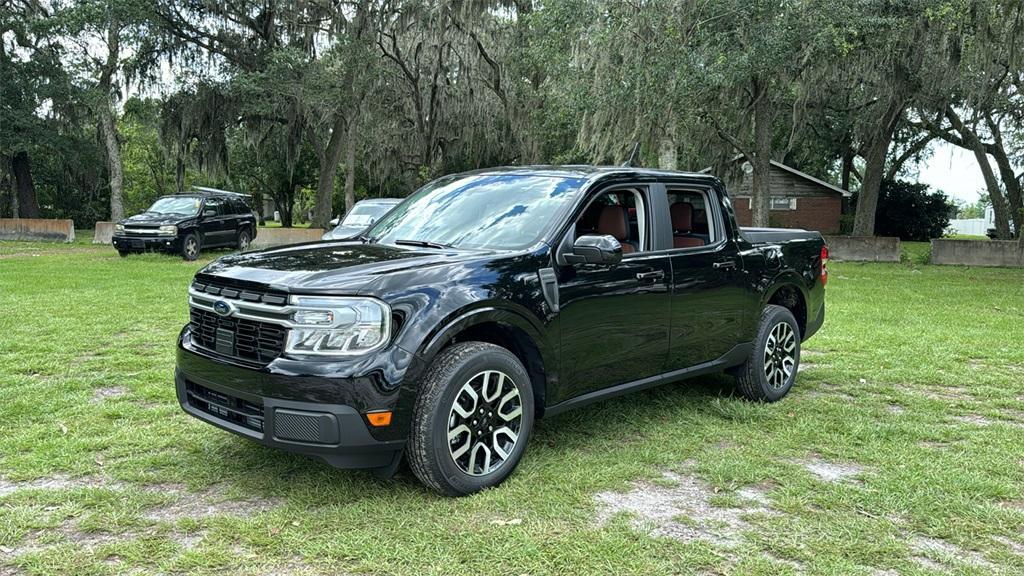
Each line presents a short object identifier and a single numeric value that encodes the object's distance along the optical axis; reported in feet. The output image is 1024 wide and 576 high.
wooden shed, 132.67
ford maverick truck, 11.94
